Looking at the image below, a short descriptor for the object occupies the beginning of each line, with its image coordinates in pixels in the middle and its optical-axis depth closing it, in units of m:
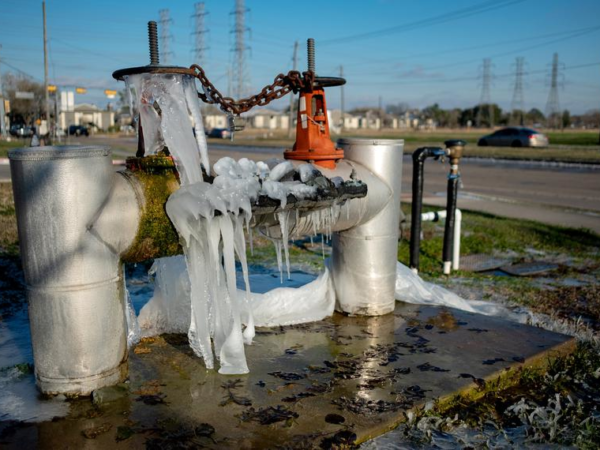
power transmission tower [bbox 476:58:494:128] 78.73
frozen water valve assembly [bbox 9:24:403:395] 2.77
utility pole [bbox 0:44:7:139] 35.99
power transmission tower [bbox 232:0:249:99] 53.47
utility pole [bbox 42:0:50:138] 32.56
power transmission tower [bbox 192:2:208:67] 56.59
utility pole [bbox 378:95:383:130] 114.00
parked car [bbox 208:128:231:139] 47.77
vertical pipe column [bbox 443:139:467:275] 5.92
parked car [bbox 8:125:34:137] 35.66
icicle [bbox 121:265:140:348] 3.71
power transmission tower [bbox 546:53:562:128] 65.56
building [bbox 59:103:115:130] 80.78
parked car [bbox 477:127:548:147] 29.54
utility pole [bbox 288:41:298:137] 53.03
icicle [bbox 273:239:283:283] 3.69
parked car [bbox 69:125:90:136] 52.81
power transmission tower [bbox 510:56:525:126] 93.54
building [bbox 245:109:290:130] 105.44
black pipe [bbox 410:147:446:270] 5.52
